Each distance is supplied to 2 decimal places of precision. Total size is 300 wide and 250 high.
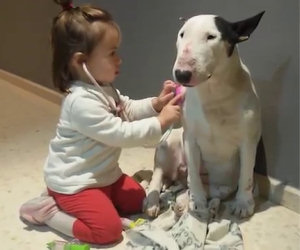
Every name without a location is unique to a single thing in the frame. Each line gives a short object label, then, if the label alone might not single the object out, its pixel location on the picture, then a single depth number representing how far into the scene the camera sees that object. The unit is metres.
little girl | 1.15
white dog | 1.05
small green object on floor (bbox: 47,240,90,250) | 1.08
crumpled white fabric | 1.09
